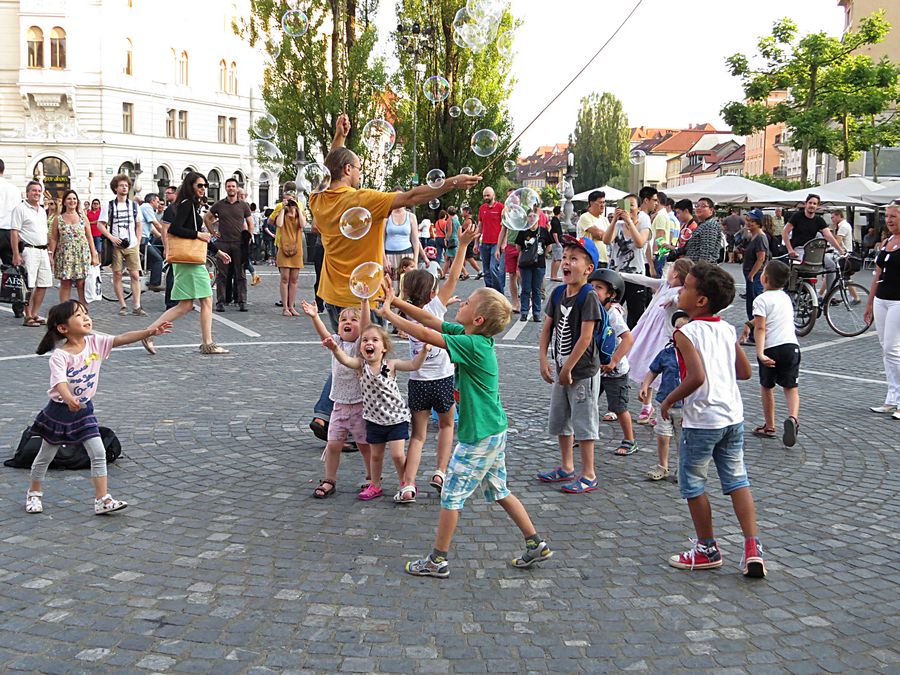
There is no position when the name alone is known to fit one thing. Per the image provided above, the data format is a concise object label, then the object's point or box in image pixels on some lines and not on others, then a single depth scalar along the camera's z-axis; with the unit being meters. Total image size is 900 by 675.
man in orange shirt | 5.39
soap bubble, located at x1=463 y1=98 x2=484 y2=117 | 7.89
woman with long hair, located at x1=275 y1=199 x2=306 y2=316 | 14.16
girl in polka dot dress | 5.17
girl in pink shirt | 4.86
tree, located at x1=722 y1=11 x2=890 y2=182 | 34.38
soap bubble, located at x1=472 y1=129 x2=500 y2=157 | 7.58
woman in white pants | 7.95
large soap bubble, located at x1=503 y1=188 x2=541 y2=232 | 6.93
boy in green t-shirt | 4.18
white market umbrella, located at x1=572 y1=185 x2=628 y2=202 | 32.25
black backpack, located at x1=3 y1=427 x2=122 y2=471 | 5.70
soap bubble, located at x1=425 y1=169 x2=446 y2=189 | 4.92
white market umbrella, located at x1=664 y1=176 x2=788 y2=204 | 26.27
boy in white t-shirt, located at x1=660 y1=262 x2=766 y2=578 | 4.32
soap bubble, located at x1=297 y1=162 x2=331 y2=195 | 5.96
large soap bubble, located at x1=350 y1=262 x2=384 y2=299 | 4.86
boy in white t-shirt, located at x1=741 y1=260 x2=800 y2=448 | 6.81
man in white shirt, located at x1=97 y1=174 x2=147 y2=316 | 13.79
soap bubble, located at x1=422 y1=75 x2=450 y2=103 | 8.43
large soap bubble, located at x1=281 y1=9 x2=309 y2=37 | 8.36
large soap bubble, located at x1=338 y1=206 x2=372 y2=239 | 5.29
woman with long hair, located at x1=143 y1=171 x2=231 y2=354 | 9.88
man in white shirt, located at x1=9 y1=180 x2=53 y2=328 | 12.27
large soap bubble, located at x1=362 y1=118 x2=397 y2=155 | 8.08
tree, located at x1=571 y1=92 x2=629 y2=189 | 100.19
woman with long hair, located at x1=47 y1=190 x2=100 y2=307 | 12.03
